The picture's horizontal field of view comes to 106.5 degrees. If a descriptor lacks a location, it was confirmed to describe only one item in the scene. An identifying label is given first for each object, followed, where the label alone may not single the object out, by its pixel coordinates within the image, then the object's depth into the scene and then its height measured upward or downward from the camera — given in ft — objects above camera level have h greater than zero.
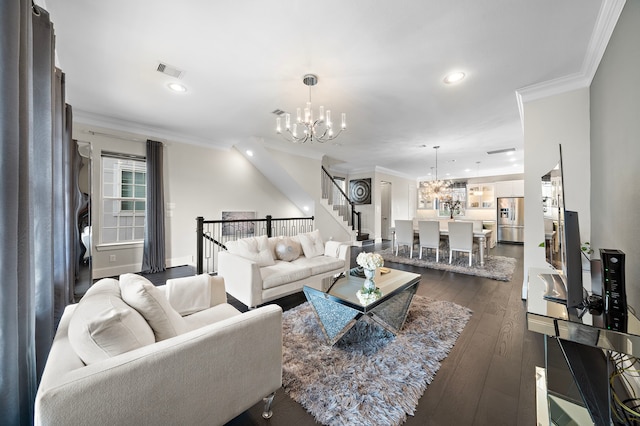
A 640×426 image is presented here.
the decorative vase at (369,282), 7.42 -2.20
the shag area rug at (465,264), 14.04 -3.57
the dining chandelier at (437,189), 20.56 +2.02
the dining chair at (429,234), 17.26 -1.56
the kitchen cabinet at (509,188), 25.92 +2.59
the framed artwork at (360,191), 27.94 +2.75
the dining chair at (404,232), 18.69 -1.57
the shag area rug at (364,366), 4.71 -3.78
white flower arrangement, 7.61 -1.54
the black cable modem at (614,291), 3.86 -1.33
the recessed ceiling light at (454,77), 8.75 +5.10
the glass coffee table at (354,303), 6.54 -2.63
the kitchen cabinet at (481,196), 28.43 +1.98
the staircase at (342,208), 22.60 +0.61
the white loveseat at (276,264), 9.00 -2.24
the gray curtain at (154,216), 14.51 -0.03
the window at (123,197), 13.99 +1.12
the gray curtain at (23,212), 2.76 +0.07
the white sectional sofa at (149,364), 2.75 -1.99
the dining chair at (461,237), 15.79 -1.67
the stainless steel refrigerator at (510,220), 25.77 -0.91
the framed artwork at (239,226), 18.85 -0.91
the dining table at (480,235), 15.94 -1.66
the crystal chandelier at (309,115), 9.05 +3.98
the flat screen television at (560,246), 4.38 -0.76
